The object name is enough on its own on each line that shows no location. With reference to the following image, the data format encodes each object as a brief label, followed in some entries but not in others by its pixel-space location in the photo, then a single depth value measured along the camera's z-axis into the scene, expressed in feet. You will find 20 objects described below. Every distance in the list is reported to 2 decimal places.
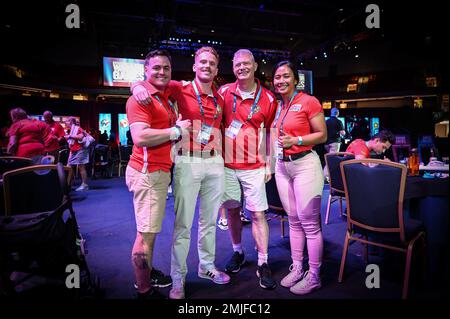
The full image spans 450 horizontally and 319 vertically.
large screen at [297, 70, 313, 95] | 38.22
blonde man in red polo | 6.60
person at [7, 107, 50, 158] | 13.60
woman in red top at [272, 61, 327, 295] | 6.96
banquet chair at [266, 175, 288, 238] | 9.49
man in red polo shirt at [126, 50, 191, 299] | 5.97
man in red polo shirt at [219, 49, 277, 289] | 7.32
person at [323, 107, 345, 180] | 20.70
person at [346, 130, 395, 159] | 11.27
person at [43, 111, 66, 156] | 16.55
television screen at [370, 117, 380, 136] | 43.88
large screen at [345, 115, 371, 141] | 30.17
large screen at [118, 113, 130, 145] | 42.11
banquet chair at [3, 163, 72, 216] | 7.18
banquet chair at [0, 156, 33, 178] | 9.76
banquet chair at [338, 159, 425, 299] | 6.42
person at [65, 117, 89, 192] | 18.86
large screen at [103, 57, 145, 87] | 35.73
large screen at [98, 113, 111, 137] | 40.78
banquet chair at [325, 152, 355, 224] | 11.23
